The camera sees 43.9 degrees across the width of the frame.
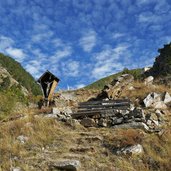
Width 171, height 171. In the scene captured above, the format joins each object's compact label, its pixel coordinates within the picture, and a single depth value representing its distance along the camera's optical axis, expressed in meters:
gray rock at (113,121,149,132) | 7.70
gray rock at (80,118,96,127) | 8.54
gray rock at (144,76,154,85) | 13.78
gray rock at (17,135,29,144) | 7.26
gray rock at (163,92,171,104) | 10.14
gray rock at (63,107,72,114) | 9.67
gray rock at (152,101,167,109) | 9.76
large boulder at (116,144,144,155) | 6.22
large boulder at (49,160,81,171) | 5.76
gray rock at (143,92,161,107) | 10.09
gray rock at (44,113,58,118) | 9.14
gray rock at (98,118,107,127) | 8.47
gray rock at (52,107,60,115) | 9.41
